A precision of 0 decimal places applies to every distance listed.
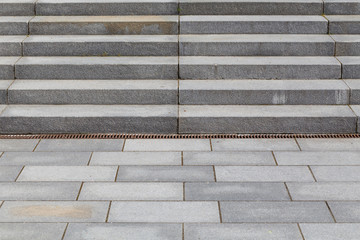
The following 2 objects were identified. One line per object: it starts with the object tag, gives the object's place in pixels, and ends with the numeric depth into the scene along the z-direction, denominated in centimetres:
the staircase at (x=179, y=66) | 684
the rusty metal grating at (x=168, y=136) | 674
